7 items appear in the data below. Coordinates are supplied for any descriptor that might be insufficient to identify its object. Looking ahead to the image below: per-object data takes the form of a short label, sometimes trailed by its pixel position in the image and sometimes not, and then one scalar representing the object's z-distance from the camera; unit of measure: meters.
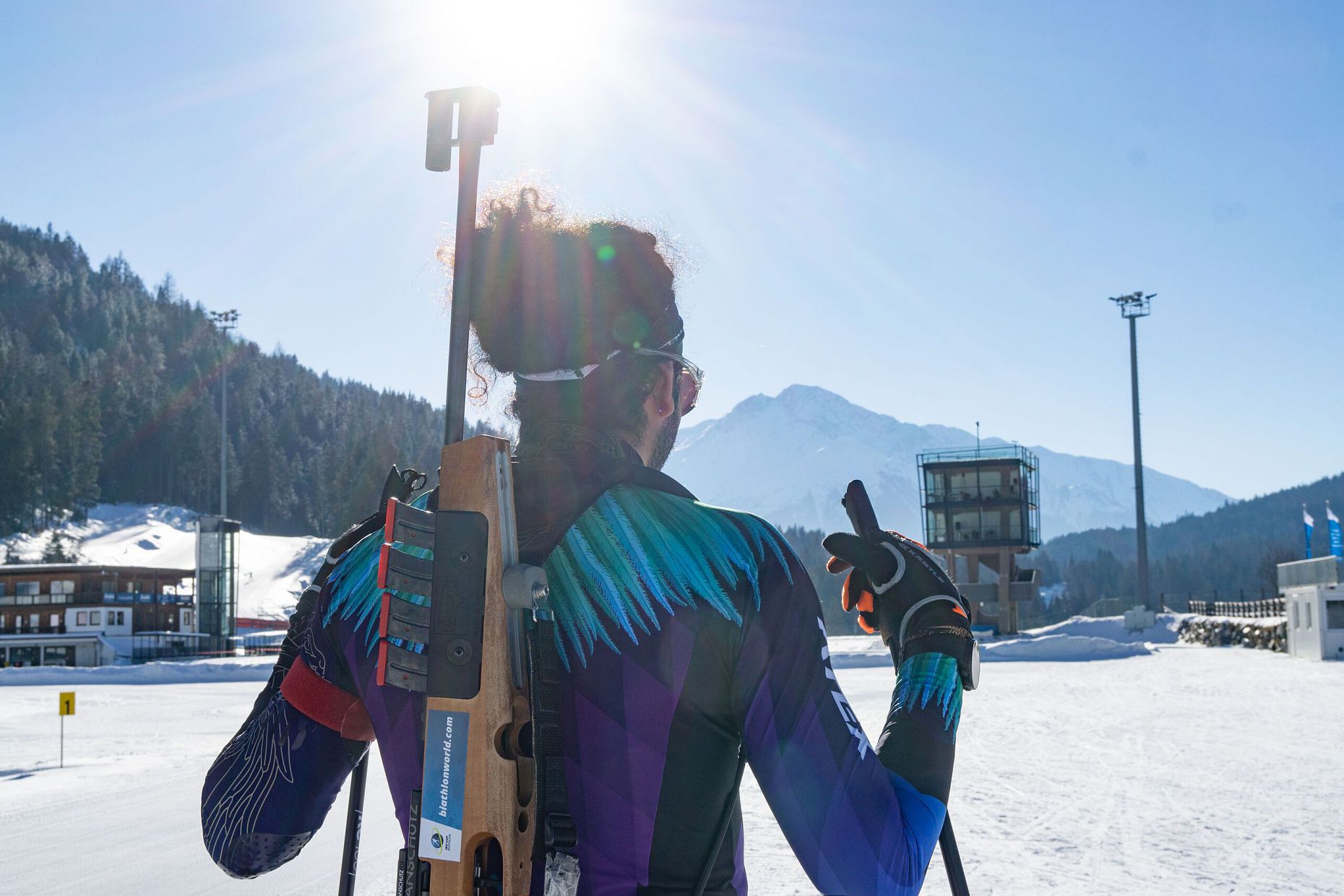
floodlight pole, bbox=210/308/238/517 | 62.81
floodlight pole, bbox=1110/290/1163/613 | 44.25
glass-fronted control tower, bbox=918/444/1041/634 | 49.19
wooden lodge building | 40.62
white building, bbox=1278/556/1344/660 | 28.75
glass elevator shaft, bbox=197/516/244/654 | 43.88
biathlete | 1.35
